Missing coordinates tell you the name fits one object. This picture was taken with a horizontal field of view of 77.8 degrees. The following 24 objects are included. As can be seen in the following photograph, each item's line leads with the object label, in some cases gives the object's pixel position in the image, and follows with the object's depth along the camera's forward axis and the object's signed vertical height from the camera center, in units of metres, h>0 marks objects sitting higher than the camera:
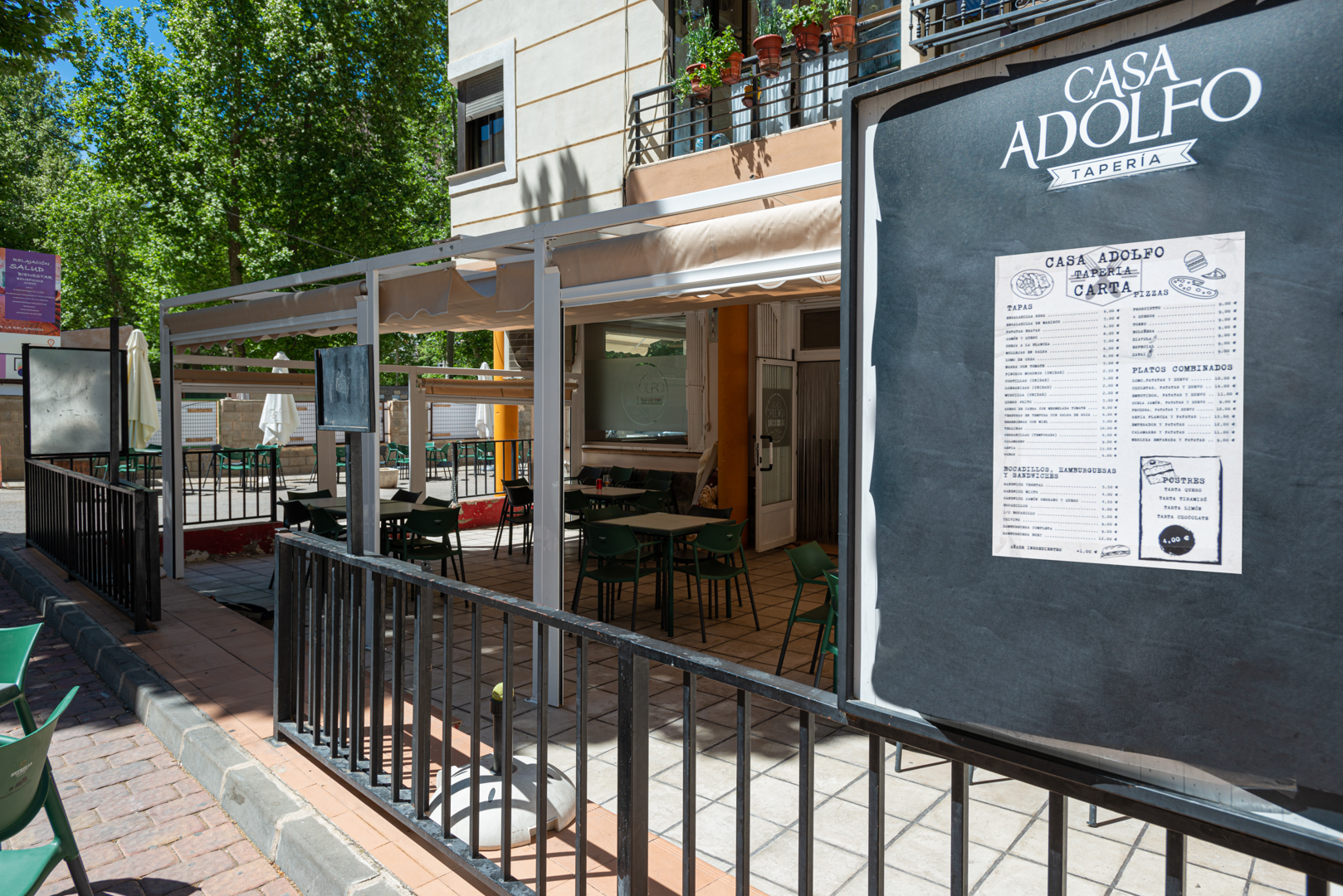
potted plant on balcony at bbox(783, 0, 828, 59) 7.45 +3.59
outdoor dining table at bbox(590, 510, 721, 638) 6.30 -0.84
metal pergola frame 3.72 +0.70
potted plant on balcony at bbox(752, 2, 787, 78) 7.59 +3.48
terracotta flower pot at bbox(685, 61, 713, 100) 8.26 +3.39
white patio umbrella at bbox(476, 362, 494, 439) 20.42 +0.05
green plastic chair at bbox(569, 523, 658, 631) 6.17 -0.97
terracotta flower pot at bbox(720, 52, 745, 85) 8.05 +3.41
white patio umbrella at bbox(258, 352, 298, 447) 18.14 +0.07
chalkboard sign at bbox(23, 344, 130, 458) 8.09 +0.20
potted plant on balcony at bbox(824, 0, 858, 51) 7.29 +3.49
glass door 9.99 -0.40
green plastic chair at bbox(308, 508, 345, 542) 7.19 -0.88
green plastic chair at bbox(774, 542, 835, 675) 4.91 -0.91
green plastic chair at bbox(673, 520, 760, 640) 6.20 -0.94
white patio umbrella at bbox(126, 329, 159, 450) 9.20 +0.24
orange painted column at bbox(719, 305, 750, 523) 10.13 +0.15
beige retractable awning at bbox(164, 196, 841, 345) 3.69 +0.85
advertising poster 17.62 +2.59
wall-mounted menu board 1.06 +0.04
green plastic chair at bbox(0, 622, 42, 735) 2.88 -0.87
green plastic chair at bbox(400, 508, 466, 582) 6.98 -0.94
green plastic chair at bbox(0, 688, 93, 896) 2.00 -1.00
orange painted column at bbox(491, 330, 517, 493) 13.80 -0.18
